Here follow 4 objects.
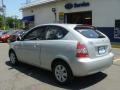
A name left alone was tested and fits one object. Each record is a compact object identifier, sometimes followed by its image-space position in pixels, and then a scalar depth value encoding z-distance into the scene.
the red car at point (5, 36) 11.67
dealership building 9.95
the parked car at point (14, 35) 11.38
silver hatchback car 2.82
